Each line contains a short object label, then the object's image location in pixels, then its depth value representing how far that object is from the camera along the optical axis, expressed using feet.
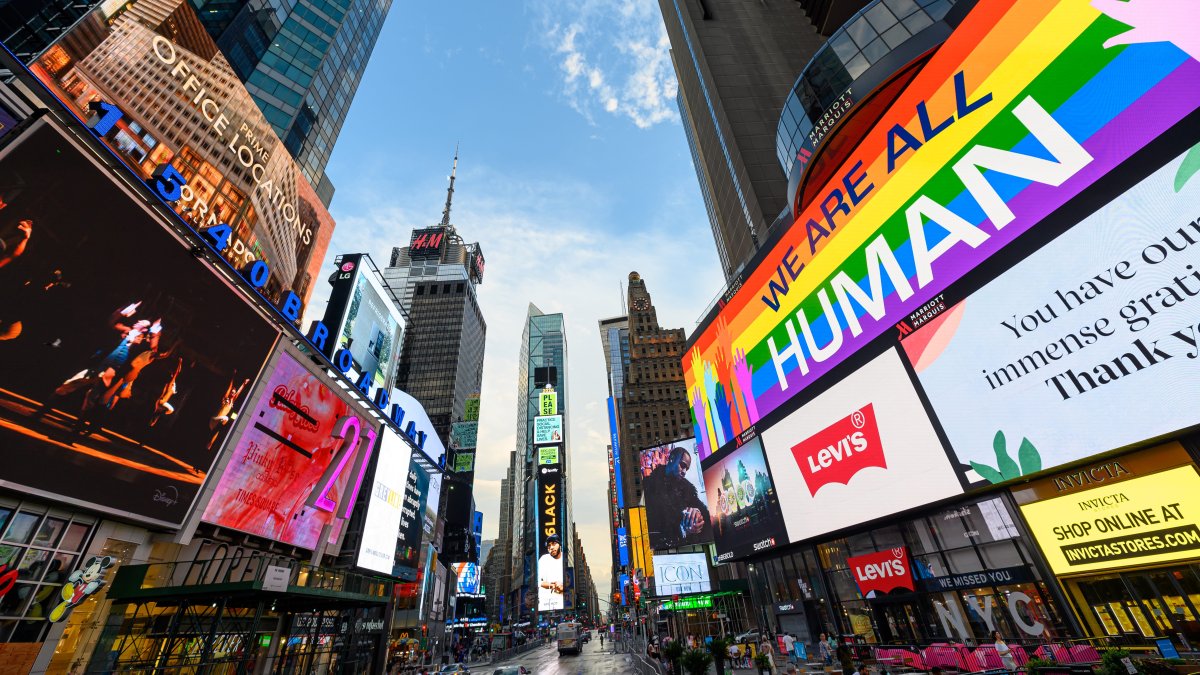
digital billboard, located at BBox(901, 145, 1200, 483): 37.83
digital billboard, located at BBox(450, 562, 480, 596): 275.80
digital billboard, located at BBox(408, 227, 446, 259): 508.94
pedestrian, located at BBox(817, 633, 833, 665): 66.64
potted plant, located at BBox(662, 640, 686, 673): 60.80
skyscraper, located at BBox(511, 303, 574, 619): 331.12
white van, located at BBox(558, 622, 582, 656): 169.37
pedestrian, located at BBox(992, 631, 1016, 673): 42.97
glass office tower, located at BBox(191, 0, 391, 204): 123.24
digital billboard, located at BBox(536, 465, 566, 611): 310.24
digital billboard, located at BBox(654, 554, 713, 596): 148.97
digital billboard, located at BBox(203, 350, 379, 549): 71.41
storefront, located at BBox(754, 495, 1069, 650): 52.58
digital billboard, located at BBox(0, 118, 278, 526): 41.14
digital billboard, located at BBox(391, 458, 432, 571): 137.90
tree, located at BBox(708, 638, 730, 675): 53.62
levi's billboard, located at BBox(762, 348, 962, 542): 62.08
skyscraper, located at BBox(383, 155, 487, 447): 377.09
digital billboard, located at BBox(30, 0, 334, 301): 52.08
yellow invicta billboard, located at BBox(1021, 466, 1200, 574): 39.04
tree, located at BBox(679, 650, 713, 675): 51.78
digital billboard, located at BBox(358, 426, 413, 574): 110.73
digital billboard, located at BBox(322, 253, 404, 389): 104.58
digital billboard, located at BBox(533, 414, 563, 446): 363.35
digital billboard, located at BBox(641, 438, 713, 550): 164.25
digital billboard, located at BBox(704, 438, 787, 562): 98.04
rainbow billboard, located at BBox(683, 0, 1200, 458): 41.86
